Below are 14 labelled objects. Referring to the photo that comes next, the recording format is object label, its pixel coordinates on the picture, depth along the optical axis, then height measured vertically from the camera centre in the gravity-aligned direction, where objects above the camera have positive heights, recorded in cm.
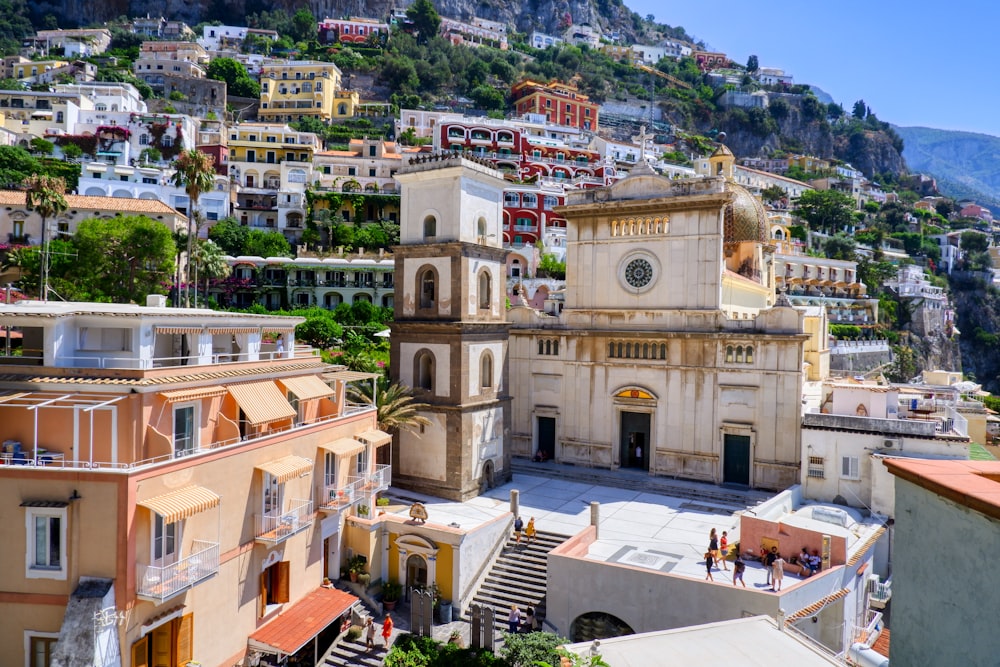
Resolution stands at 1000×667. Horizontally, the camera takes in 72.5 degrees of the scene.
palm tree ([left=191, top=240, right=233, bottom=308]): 5153 +386
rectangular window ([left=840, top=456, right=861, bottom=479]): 2908 -608
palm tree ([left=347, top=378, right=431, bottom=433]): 2795 -383
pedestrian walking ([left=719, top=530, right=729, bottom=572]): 2314 -756
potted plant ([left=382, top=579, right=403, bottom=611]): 2400 -986
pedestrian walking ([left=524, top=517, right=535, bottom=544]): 2581 -807
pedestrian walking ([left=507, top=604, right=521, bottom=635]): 2212 -982
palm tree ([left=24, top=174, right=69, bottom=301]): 3966 +644
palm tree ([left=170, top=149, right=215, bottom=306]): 4053 +835
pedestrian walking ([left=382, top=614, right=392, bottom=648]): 2177 -1003
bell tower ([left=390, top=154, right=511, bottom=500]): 2906 -33
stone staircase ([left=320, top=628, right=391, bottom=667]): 2086 -1054
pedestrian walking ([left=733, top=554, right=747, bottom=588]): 2056 -744
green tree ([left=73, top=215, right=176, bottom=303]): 4566 +377
